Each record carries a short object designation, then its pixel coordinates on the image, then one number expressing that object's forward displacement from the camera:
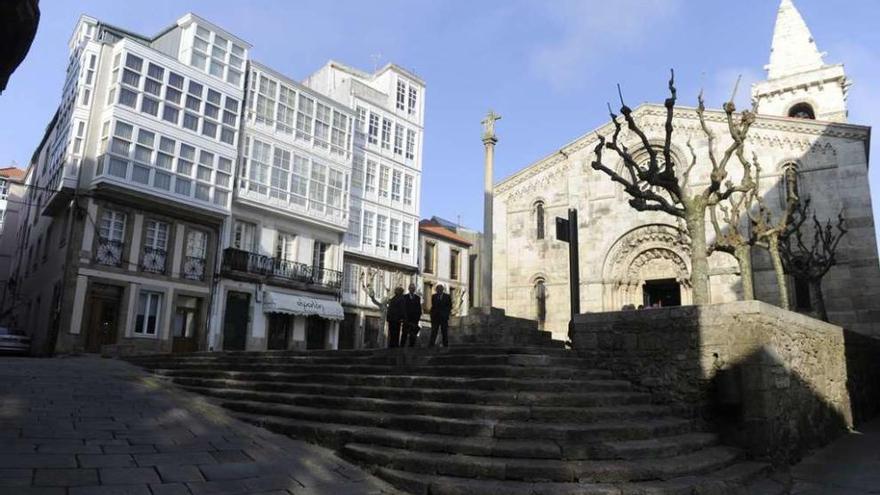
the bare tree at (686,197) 11.18
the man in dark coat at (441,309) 12.62
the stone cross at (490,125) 19.12
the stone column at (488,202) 17.98
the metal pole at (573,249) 11.89
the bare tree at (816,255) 17.80
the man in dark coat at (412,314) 12.42
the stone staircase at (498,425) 5.49
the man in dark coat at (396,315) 12.41
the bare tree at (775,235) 15.07
